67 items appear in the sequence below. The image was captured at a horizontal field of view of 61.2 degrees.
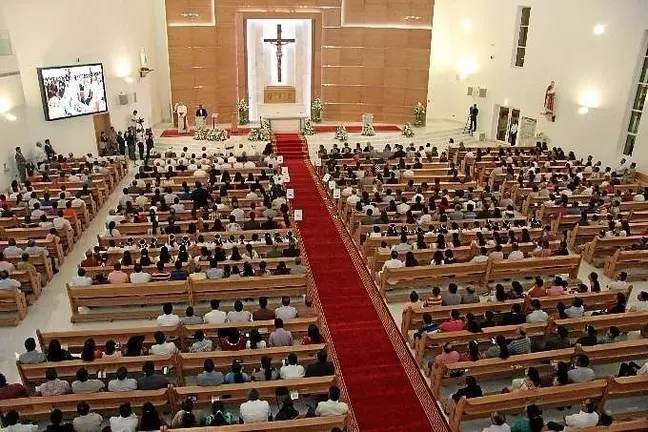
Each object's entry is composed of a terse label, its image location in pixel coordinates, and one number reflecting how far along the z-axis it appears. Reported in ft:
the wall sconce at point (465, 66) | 77.96
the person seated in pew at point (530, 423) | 19.53
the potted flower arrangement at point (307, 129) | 73.10
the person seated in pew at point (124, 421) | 19.24
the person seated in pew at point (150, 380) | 21.54
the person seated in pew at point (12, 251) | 32.24
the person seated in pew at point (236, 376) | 21.91
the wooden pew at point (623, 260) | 34.73
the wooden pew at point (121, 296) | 28.81
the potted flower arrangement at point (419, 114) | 80.18
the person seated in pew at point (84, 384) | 20.97
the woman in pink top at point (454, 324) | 25.61
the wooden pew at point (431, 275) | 31.22
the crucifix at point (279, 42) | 77.77
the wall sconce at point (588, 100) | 58.70
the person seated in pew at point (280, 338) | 24.56
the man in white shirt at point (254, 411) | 20.07
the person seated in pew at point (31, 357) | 22.41
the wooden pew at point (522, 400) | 20.89
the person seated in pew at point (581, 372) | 22.36
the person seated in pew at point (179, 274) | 29.86
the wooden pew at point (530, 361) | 23.03
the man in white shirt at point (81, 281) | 29.09
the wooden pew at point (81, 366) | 22.26
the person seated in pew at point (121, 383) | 20.99
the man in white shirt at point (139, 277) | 29.40
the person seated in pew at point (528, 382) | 21.88
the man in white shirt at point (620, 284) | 29.50
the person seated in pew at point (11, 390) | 20.95
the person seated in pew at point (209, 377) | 21.80
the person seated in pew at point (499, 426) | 19.34
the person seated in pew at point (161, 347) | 23.59
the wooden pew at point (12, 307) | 28.86
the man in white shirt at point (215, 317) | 26.30
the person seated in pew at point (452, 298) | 28.06
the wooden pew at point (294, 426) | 18.88
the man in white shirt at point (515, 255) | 32.80
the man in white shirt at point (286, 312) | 27.09
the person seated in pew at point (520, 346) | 24.11
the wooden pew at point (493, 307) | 27.32
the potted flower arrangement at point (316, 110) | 80.64
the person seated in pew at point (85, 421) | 19.51
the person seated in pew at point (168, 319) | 25.79
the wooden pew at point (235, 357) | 23.08
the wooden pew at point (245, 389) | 21.18
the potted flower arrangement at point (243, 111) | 78.43
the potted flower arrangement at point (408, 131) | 75.15
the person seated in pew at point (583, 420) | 20.08
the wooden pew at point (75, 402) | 20.16
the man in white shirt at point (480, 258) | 32.18
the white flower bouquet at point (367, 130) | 75.41
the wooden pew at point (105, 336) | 24.62
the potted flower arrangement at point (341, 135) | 71.31
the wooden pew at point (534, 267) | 32.30
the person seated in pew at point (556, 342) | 24.53
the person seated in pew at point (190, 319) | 26.00
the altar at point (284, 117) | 73.00
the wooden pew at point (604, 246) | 36.76
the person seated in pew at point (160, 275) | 30.14
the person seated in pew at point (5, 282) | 29.12
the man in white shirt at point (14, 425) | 18.71
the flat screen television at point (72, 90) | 52.95
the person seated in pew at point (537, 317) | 26.00
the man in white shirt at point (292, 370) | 22.38
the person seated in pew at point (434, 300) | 27.99
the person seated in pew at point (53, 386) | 21.03
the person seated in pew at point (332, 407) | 20.51
